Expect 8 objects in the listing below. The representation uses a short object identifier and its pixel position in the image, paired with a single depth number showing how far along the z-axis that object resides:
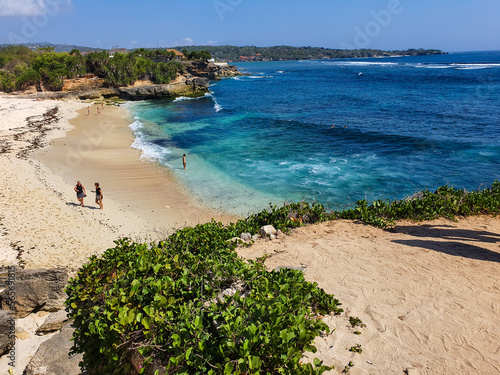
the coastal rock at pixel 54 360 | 5.74
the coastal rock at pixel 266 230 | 8.44
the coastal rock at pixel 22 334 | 7.01
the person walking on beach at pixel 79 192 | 14.40
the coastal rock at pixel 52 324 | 7.13
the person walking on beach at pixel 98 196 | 14.04
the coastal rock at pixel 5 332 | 6.61
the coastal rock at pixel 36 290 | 7.67
